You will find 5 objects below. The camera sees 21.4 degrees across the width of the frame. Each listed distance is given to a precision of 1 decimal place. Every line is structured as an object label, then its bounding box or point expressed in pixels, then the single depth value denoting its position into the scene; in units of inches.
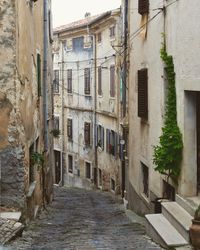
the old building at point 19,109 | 412.2
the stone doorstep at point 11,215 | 398.9
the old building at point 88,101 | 984.9
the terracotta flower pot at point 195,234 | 303.7
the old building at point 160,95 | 390.6
